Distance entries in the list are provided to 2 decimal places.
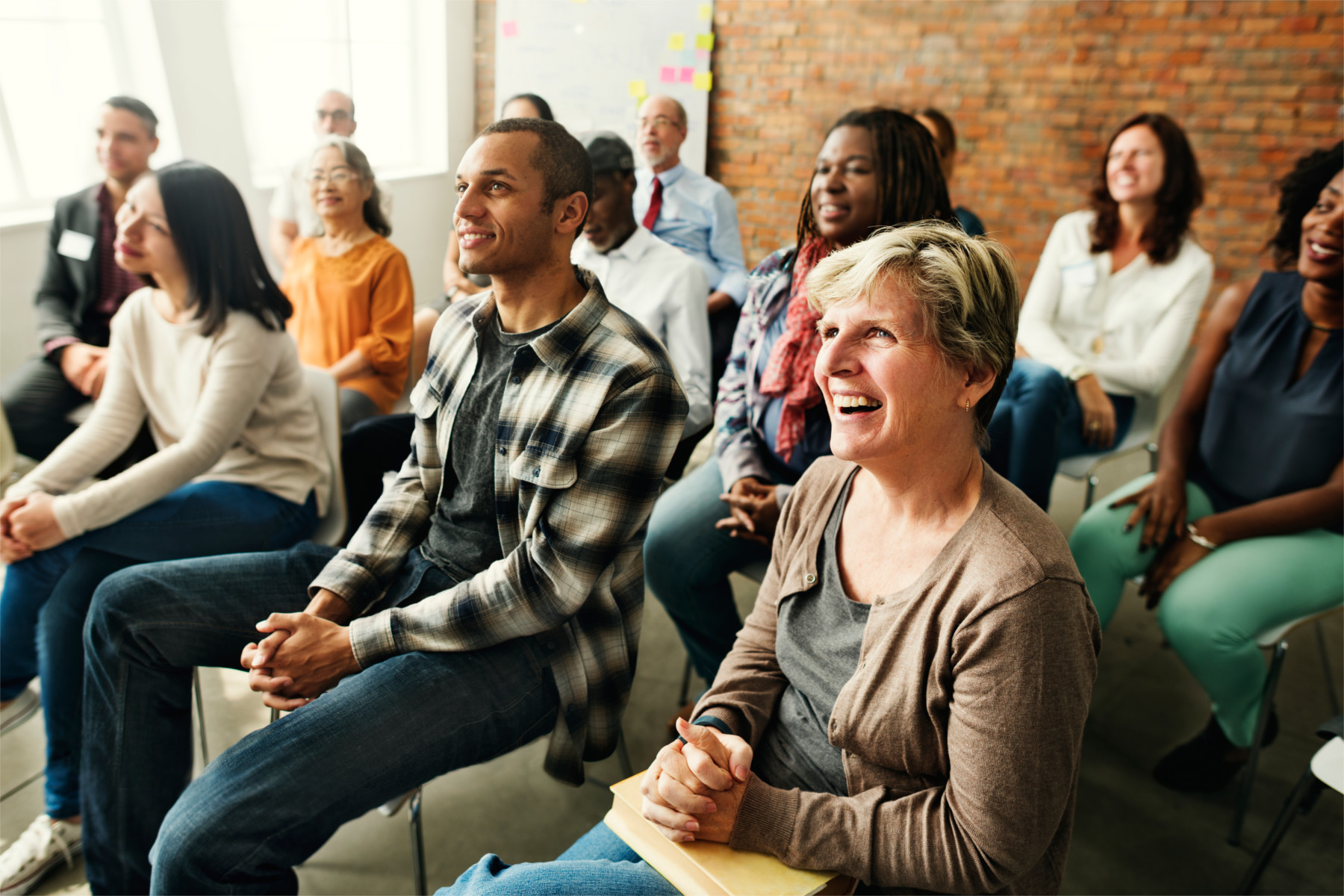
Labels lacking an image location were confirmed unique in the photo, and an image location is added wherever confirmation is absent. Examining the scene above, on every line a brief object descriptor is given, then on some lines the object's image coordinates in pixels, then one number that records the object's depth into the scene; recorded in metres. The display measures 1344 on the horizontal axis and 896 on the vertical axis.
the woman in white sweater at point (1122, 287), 2.52
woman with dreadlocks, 1.74
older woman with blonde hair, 0.86
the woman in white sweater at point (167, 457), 1.62
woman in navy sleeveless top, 1.76
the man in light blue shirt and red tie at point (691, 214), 2.48
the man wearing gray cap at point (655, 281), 2.23
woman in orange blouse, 1.88
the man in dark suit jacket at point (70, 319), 2.34
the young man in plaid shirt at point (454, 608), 1.17
